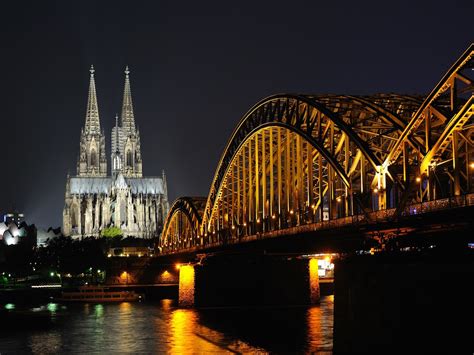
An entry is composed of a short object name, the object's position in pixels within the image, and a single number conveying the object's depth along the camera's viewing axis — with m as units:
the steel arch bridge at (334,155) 51.78
